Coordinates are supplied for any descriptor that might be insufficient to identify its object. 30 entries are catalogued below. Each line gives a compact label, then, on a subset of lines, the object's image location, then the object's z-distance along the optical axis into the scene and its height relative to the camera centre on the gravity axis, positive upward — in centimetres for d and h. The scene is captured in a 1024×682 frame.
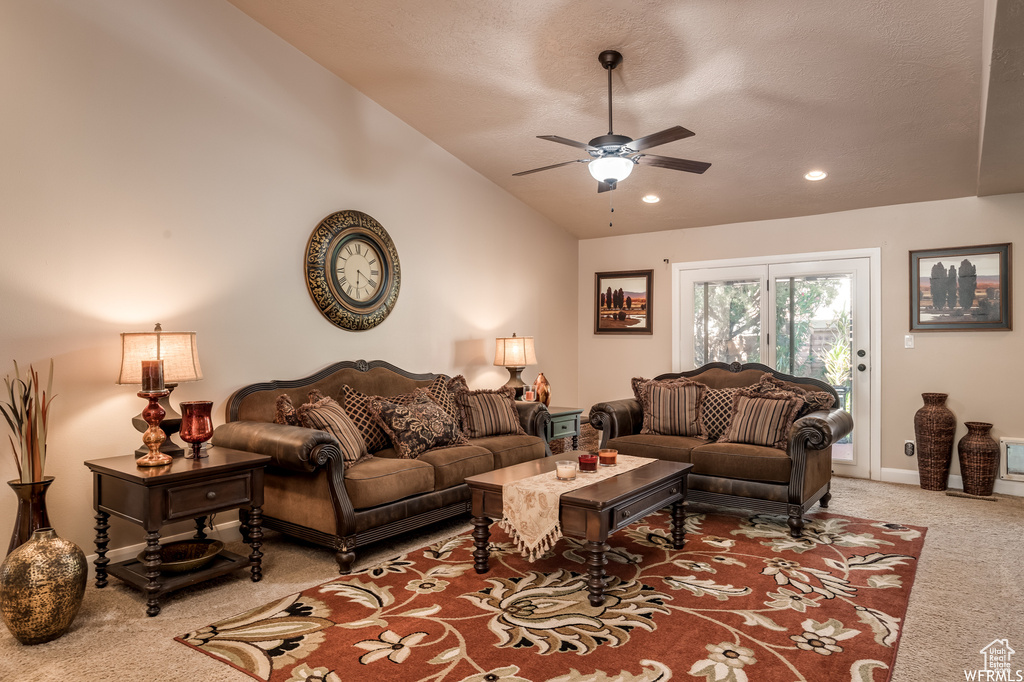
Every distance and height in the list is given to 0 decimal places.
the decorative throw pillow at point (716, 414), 474 -46
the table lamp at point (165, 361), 312 -6
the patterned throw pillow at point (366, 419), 416 -45
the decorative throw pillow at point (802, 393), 452 -30
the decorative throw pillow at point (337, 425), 364 -44
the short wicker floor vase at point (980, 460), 485 -82
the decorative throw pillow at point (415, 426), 406 -49
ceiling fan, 344 +112
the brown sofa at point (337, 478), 331 -74
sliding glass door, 564 +28
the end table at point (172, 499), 280 -71
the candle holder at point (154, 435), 300 -41
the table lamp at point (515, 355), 567 -3
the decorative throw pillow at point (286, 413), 371 -37
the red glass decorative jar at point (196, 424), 320 -38
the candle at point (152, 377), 305 -13
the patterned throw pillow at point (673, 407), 488 -43
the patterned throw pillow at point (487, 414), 473 -48
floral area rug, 230 -114
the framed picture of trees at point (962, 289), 502 +54
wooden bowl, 299 -103
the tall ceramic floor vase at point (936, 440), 504 -69
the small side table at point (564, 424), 536 -63
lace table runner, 302 -78
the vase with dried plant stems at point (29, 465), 279 -52
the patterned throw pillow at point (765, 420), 432 -47
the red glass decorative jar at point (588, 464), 354 -63
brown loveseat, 396 -73
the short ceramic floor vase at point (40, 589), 244 -94
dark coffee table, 288 -75
